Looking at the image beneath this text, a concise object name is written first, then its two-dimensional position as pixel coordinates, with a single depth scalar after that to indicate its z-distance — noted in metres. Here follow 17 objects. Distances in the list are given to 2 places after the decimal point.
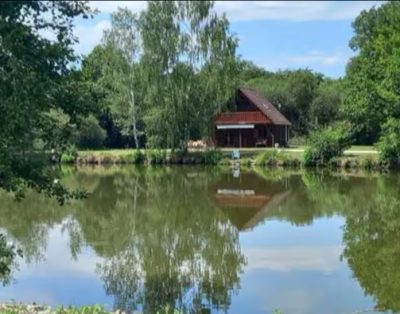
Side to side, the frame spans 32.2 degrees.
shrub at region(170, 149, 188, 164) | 48.94
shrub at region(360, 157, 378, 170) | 43.16
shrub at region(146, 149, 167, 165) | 48.94
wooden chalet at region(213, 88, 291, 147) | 57.78
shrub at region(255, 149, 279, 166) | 46.59
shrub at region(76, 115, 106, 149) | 58.28
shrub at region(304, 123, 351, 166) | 44.25
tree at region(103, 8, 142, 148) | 48.91
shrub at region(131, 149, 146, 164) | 50.12
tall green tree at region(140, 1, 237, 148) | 45.69
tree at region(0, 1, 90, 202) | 8.02
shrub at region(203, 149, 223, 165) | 48.12
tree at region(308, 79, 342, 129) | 68.69
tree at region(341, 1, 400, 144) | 42.41
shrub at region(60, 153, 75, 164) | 52.28
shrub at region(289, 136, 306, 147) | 64.45
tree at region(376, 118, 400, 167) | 40.66
